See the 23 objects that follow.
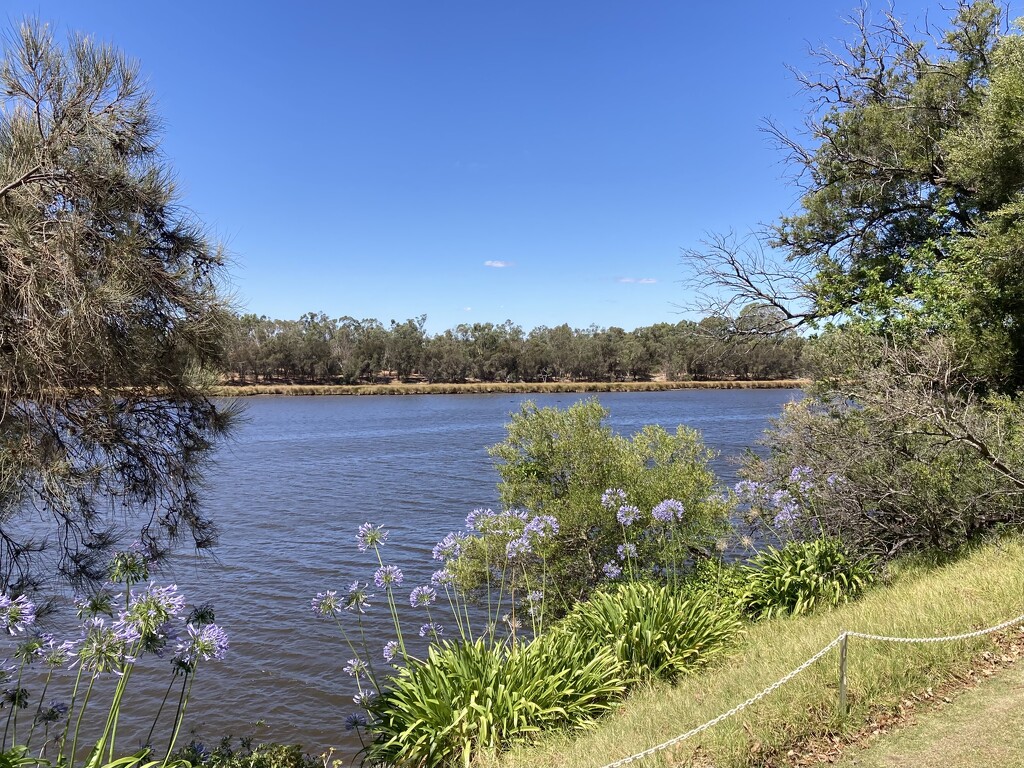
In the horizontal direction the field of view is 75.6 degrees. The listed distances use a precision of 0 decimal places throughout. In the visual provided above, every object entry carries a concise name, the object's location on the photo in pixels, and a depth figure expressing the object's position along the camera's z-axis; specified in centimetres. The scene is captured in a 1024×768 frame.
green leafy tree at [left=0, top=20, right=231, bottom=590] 561
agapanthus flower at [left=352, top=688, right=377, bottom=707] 622
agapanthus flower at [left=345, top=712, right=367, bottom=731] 624
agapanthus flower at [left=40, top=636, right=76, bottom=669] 402
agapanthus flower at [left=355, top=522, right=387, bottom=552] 622
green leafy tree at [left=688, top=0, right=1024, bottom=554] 859
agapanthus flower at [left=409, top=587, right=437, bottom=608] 668
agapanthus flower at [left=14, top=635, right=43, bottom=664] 408
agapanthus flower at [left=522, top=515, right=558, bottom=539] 807
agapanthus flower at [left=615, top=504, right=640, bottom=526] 808
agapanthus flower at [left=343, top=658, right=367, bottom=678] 632
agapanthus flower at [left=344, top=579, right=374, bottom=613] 594
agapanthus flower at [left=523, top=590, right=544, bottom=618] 787
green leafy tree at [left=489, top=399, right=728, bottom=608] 1027
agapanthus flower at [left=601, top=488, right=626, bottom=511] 881
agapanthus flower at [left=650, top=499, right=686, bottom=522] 809
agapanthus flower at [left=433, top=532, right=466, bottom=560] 745
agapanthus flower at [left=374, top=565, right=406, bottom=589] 618
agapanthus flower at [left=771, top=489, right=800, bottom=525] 860
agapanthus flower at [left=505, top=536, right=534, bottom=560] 752
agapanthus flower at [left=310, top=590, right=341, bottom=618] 591
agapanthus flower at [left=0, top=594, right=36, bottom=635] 395
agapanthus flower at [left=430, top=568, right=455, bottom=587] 755
